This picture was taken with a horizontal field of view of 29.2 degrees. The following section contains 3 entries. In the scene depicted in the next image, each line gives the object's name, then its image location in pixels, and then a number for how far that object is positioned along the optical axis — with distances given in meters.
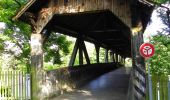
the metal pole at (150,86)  9.89
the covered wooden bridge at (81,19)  11.51
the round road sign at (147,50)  9.61
